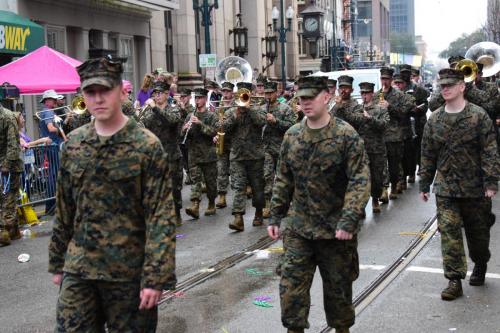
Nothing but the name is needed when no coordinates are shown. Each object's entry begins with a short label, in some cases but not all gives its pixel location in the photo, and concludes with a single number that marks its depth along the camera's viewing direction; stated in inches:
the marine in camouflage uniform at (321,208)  208.4
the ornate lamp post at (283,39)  1269.4
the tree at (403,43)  5910.4
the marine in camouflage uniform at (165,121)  415.8
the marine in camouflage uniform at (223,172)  499.2
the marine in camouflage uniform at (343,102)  437.1
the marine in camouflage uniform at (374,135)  459.8
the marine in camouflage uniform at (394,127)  515.5
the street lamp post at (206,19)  879.1
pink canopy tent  557.3
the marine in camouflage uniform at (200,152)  462.6
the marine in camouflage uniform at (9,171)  390.6
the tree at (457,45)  5475.4
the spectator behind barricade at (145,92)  521.3
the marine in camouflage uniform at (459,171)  271.6
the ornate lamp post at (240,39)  1066.7
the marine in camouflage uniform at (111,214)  164.9
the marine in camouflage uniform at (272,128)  433.4
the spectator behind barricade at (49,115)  498.0
